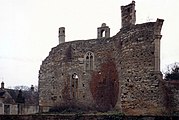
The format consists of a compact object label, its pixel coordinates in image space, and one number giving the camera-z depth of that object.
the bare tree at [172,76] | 31.05
